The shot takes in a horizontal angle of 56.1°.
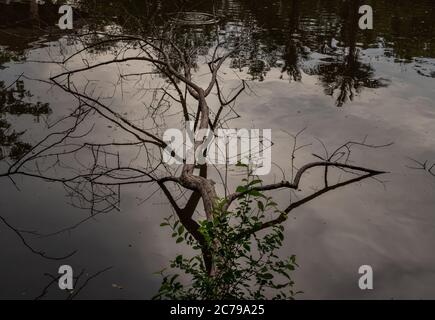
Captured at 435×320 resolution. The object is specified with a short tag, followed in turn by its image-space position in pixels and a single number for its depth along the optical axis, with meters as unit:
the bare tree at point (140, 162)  5.59
